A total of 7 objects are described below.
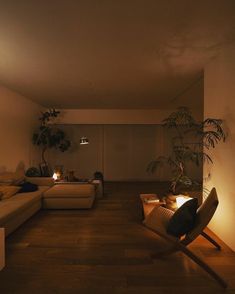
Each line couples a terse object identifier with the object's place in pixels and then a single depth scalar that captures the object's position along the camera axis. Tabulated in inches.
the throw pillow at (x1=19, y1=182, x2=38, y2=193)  141.9
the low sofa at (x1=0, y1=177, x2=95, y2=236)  115.6
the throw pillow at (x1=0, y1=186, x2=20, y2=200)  123.6
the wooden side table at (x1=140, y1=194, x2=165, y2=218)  121.3
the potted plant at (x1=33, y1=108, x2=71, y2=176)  215.3
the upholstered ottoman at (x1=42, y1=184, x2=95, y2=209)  146.4
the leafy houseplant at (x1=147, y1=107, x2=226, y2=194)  103.4
